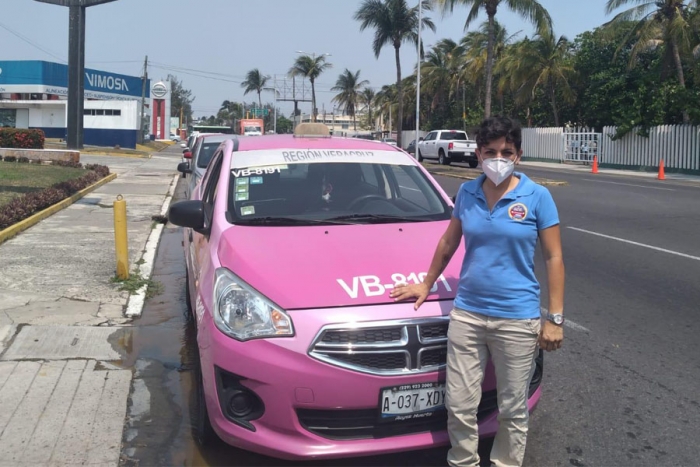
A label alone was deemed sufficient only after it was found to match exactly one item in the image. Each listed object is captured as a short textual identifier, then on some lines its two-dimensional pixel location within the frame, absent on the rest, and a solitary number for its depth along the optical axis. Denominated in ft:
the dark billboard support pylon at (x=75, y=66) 92.32
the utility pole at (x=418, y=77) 102.06
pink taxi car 11.16
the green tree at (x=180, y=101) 439.63
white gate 123.75
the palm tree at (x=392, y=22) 137.49
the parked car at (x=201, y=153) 40.07
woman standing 11.05
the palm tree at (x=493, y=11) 86.43
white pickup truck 103.40
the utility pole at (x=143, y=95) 178.60
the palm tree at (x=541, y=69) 136.36
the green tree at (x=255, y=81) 323.78
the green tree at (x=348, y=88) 272.92
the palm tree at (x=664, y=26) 99.76
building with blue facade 180.60
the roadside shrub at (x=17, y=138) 91.30
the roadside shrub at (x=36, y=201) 37.11
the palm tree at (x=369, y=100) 317.83
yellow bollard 26.14
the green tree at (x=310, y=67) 232.94
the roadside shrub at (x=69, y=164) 79.87
